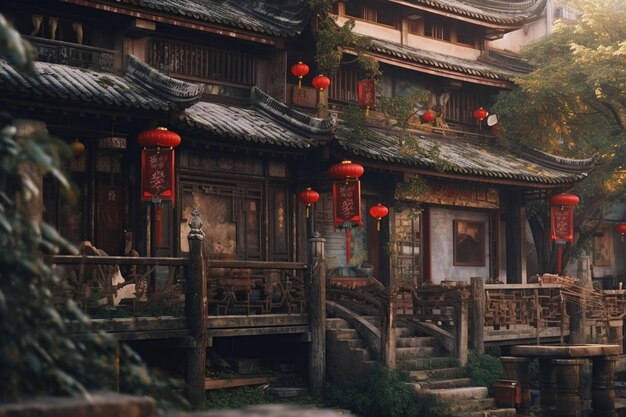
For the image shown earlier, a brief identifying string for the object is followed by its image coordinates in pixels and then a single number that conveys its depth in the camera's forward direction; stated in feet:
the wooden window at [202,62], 58.29
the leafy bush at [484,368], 49.88
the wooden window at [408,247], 68.28
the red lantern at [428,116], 72.49
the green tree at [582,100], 70.54
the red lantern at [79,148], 49.85
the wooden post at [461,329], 51.25
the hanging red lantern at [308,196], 59.47
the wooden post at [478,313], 53.21
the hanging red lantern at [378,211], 63.26
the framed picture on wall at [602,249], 95.91
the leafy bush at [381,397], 45.68
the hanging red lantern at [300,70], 63.16
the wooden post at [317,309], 48.67
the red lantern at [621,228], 89.76
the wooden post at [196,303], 43.37
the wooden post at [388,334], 47.96
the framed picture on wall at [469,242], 73.15
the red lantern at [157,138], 49.44
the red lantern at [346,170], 57.41
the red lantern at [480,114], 75.77
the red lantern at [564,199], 71.41
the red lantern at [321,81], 62.95
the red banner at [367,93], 65.00
